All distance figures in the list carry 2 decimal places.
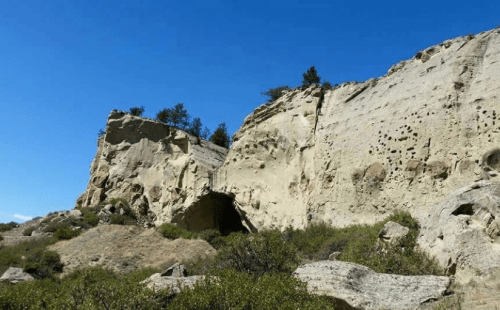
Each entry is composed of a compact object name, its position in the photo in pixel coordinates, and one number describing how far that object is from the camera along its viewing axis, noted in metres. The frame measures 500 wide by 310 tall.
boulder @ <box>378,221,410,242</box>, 14.89
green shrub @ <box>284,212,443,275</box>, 12.69
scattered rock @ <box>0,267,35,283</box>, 21.59
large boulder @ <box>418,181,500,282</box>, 11.13
